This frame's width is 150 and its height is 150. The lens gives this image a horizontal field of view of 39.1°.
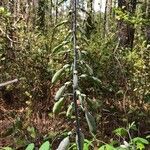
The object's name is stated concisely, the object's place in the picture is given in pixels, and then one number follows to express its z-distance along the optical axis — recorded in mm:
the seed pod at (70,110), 1263
